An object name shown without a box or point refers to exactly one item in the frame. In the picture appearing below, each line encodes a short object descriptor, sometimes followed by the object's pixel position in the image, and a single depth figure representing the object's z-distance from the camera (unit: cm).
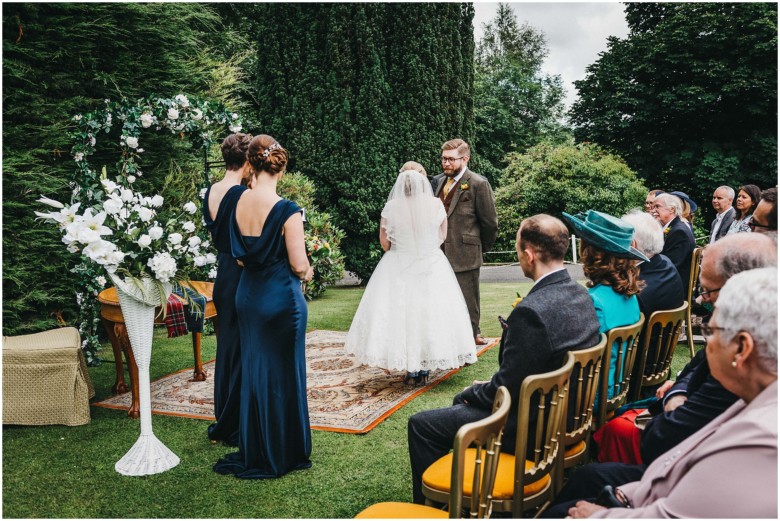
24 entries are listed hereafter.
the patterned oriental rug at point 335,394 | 517
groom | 717
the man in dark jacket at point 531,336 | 280
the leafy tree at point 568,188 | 2161
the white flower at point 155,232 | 406
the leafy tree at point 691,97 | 2114
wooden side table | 527
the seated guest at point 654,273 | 448
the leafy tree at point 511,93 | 3041
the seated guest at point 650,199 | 796
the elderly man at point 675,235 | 659
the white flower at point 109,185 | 401
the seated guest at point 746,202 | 795
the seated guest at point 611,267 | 361
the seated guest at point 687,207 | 811
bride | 574
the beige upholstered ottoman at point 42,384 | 504
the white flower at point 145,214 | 404
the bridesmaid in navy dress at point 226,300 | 468
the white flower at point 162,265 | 408
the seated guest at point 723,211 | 874
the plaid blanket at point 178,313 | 490
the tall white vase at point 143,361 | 417
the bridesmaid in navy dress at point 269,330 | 406
